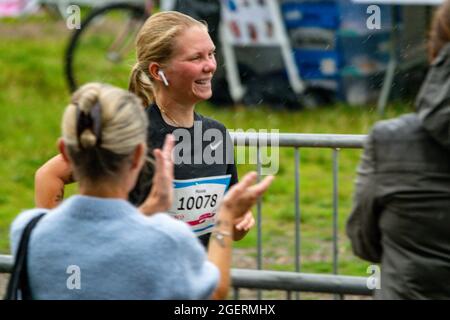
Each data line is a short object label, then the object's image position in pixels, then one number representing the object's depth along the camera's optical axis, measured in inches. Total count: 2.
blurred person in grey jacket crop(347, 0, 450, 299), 185.1
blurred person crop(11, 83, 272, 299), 180.5
